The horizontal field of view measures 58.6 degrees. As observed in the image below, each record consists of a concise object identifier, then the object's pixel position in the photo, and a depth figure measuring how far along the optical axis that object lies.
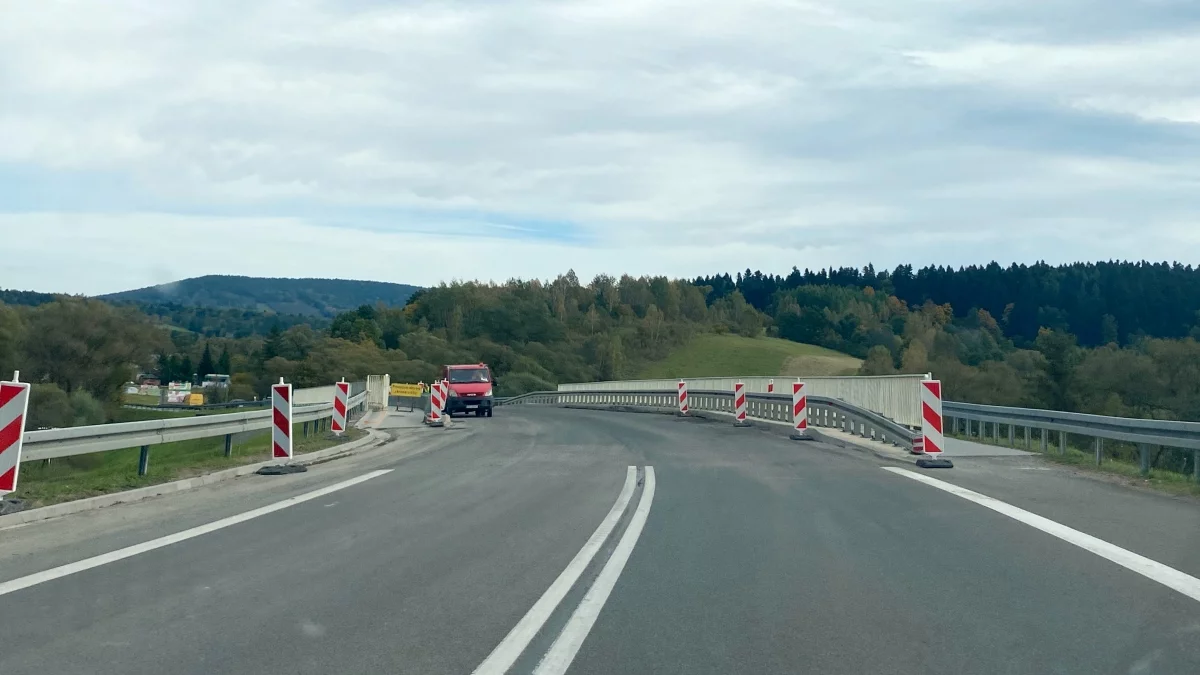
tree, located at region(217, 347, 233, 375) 168.12
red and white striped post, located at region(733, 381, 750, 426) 34.34
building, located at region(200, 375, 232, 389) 123.02
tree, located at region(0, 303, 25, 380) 68.25
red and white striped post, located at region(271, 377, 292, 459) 18.00
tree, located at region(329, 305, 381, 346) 147.12
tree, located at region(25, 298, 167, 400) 73.44
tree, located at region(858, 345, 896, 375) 100.41
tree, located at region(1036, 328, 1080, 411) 69.69
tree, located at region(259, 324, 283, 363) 147.52
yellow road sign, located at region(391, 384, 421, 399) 63.81
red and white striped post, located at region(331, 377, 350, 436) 25.23
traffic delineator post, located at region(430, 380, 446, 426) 33.88
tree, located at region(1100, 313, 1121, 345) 113.56
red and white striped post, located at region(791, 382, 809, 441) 26.58
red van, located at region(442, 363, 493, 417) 44.03
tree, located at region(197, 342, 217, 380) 173.12
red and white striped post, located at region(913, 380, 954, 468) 18.27
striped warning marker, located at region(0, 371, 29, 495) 11.29
